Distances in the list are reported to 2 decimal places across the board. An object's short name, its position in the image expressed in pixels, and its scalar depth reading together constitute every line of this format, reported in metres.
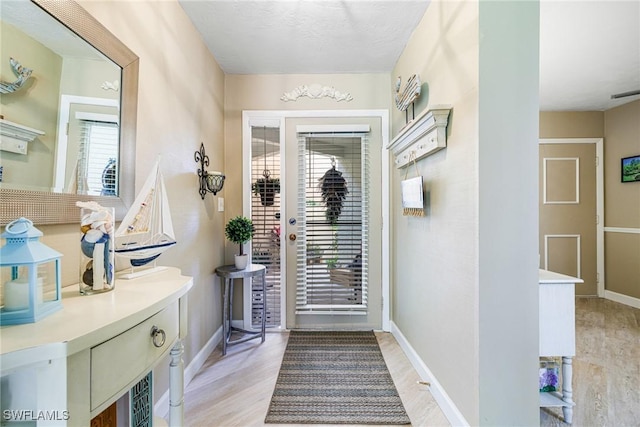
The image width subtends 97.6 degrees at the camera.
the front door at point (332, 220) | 2.77
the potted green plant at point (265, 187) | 2.87
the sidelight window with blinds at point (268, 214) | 2.87
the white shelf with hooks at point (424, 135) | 1.55
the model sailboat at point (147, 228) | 1.15
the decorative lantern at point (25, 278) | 0.65
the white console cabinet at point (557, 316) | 1.45
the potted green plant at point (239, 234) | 2.42
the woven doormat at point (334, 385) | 1.61
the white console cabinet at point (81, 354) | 0.54
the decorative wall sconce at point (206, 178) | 2.17
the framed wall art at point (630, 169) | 3.52
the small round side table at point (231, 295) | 2.32
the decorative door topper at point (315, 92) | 2.77
